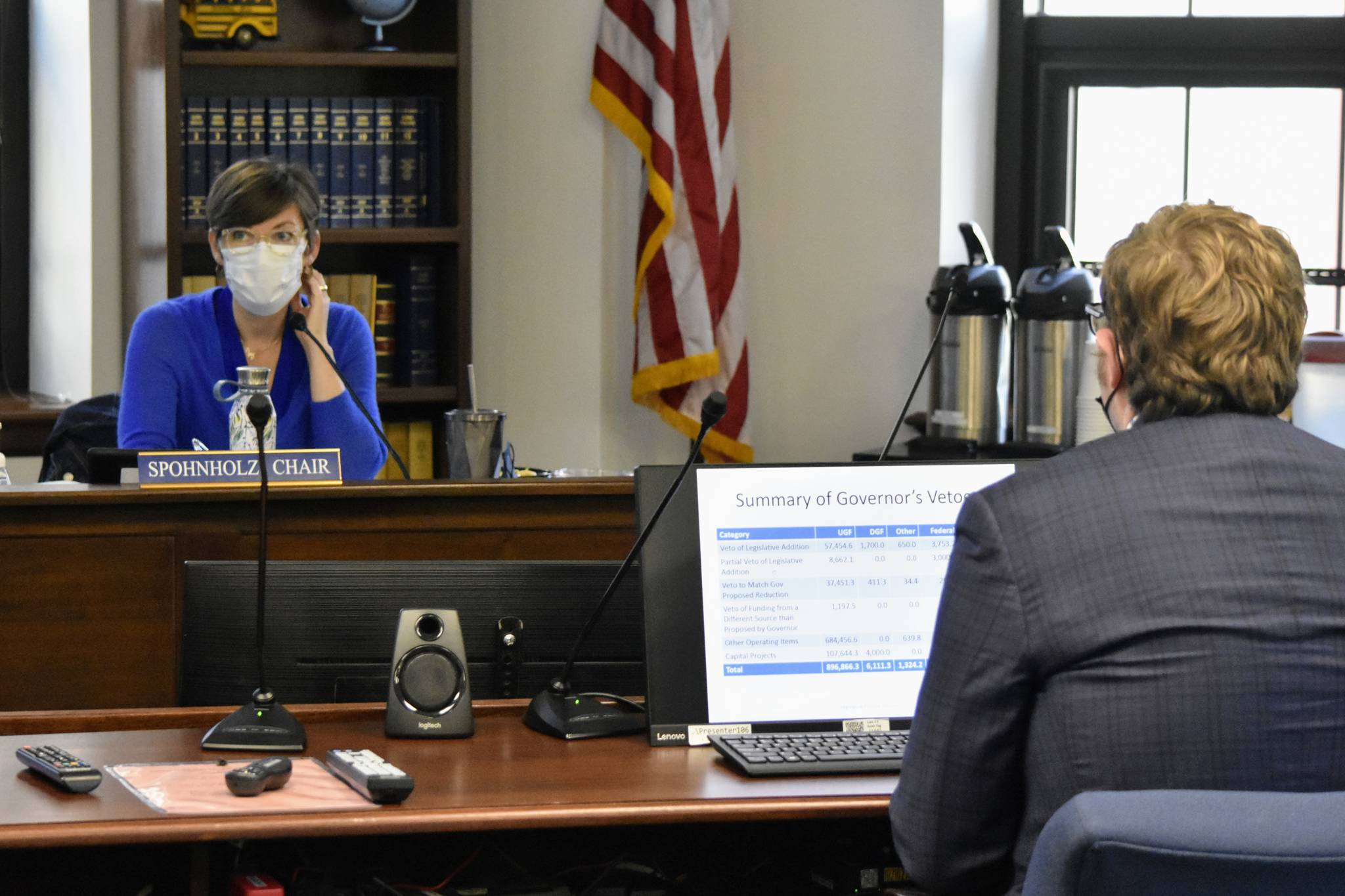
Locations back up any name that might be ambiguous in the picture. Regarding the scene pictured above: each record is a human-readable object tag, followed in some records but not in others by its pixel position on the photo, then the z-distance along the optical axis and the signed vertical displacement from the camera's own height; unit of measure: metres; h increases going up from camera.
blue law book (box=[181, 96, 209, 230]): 7.18 +0.30
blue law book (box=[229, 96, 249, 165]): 7.20 +0.38
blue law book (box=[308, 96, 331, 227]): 7.27 +0.37
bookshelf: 7.05 +0.46
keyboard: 3.01 -0.46
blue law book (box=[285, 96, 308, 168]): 7.27 +0.38
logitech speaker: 3.28 -0.42
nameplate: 4.26 -0.25
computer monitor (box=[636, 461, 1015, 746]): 3.33 -0.33
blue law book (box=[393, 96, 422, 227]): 7.31 +0.30
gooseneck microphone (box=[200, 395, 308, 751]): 3.12 -0.44
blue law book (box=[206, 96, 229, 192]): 7.19 +0.36
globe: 7.18 +0.66
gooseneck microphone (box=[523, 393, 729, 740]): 3.31 -0.46
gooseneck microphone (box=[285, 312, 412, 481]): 4.46 -0.07
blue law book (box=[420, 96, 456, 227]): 7.34 +0.29
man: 2.30 -0.23
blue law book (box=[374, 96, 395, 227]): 7.30 +0.31
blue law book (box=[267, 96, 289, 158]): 7.24 +0.39
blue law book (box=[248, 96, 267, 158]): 7.22 +0.39
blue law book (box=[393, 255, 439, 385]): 7.39 -0.08
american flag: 7.18 +0.23
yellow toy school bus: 7.12 +0.63
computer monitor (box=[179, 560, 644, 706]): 3.45 -0.37
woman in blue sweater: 5.23 -0.09
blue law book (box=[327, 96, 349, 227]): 7.28 +0.31
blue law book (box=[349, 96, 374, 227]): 7.29 +0.31
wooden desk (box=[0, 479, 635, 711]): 4.18 -0.36
